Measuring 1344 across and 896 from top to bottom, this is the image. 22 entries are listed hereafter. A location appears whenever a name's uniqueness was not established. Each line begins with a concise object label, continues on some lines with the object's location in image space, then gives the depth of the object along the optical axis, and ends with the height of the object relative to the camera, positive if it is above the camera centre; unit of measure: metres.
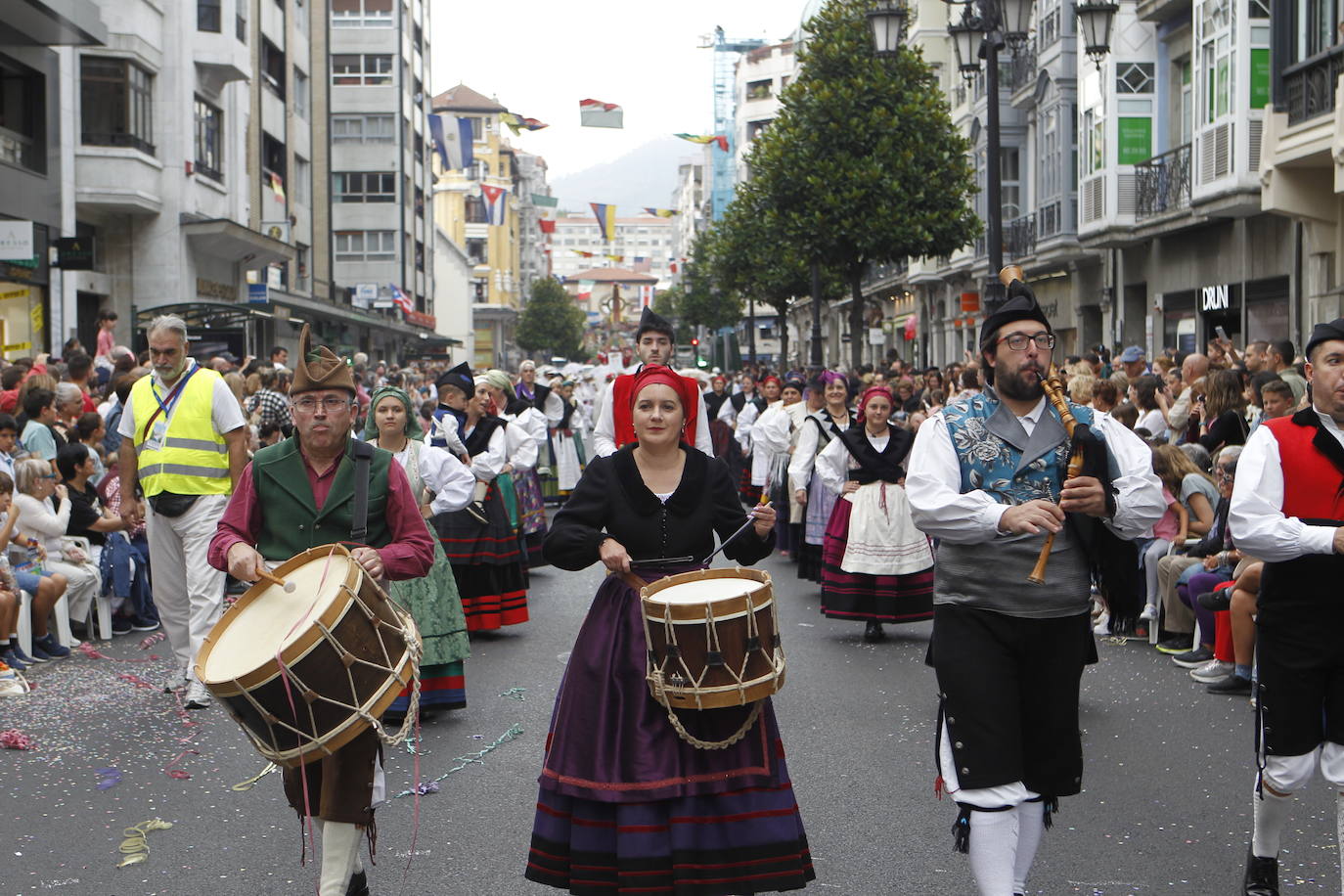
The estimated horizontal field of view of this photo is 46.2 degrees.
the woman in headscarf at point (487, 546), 10.84 -1.01
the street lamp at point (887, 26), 18.77 +4.47
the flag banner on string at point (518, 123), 97.75 +17.33
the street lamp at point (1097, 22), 16.12 +3.86
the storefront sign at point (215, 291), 33.19 +2.52
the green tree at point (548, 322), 129.25 +6.55
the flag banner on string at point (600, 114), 88.06 +16.29
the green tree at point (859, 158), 30.50 +4.70
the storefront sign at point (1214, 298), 25.73 +1.64
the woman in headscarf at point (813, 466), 12.15 -0.53
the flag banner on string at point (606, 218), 110.36 +13.13
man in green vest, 5.18 -0.33
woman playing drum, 4.80 -1.21
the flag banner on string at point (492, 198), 103.88 +13.62
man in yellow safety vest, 8.71 -0.34
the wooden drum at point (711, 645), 4.67 -0.73
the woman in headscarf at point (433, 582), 8.28 -0.96
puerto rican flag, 60.71 +4.02
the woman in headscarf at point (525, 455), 11.68 -0.40
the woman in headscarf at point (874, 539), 10.91 -0.98
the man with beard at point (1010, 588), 4.80 -0.59
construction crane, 150.00 +32.28
